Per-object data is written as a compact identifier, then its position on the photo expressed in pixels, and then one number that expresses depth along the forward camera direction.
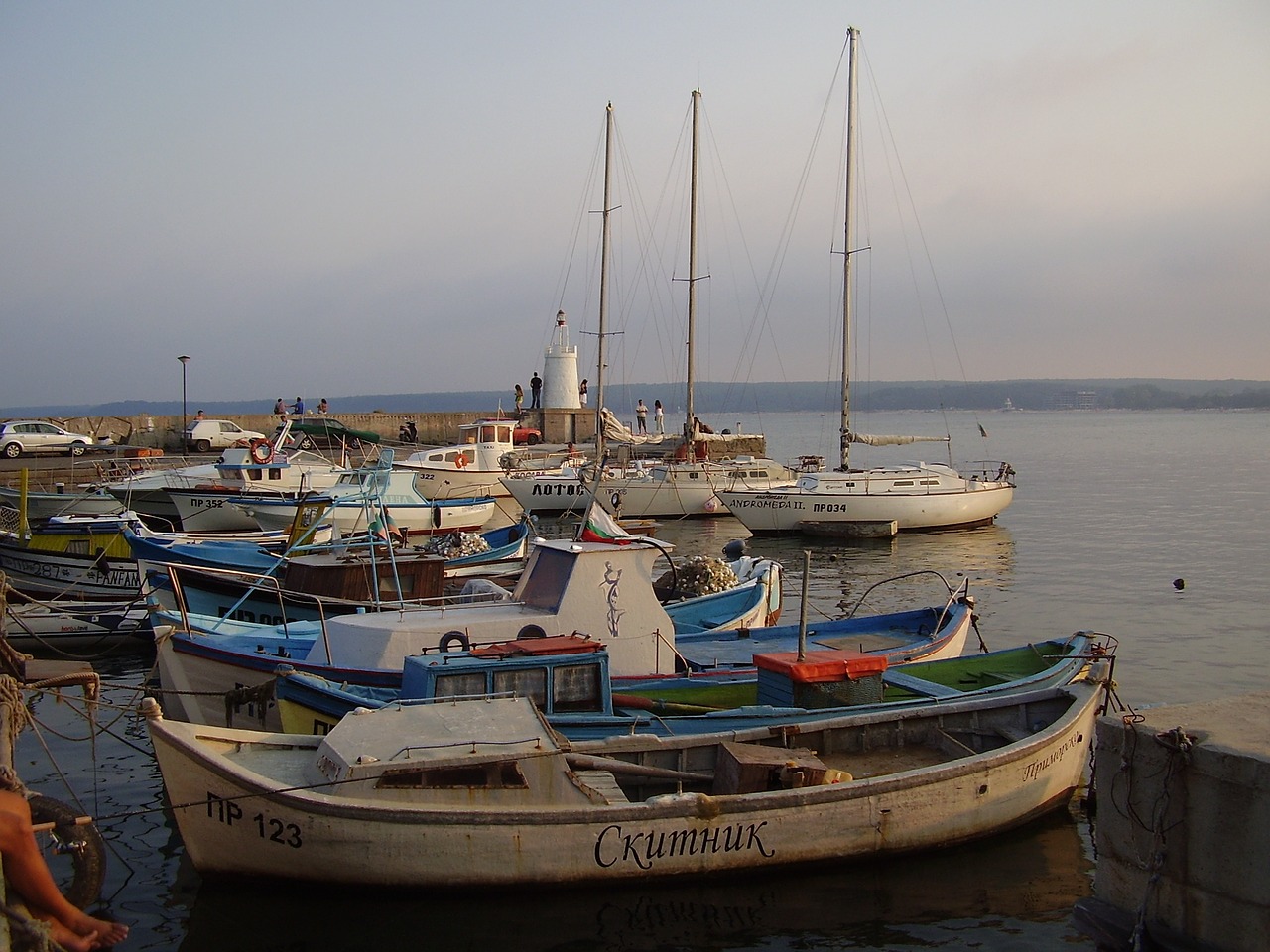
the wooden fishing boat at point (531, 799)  9.06
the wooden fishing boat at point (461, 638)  12.53
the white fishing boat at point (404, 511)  30.42
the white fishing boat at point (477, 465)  40.53
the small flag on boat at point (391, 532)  22.69
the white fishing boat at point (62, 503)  30.56
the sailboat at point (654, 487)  39.88
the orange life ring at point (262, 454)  34.75
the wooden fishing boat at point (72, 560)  21.36
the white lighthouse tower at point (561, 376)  61.16
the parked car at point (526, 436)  52.78
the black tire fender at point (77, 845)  7.40
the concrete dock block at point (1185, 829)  6.68
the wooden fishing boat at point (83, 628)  18.73
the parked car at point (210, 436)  46.97
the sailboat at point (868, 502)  36.69
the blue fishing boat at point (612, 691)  11.19
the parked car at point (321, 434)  44.91
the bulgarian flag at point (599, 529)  15.05
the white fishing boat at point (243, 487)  32.72
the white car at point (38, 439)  43.25
